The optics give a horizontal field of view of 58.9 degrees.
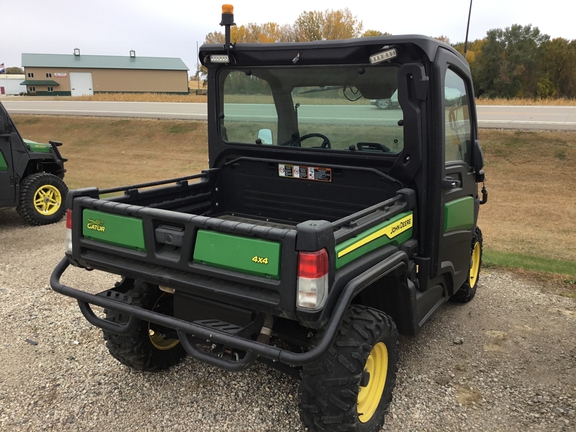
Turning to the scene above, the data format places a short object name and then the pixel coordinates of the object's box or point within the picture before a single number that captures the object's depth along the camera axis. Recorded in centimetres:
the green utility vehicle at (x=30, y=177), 725
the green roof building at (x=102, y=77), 6047
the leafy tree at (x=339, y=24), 4106
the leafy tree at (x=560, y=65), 3962
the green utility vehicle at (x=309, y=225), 249
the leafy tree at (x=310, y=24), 4172
